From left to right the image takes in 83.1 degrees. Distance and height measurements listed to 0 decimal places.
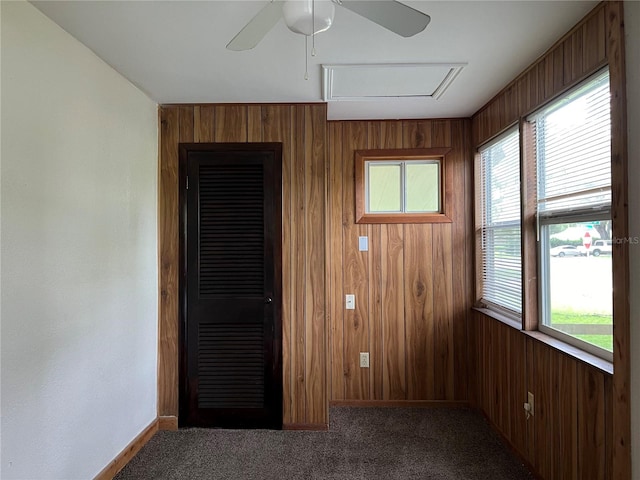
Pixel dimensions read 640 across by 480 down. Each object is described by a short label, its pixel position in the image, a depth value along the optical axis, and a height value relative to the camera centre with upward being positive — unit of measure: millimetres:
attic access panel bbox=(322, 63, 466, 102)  2119 +1024
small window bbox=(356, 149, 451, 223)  3086 +484
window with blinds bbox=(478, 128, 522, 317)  2418 +119
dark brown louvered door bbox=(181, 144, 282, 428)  2654 -334
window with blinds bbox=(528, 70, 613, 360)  1634 +123
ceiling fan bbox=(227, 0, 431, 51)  1162 +754
